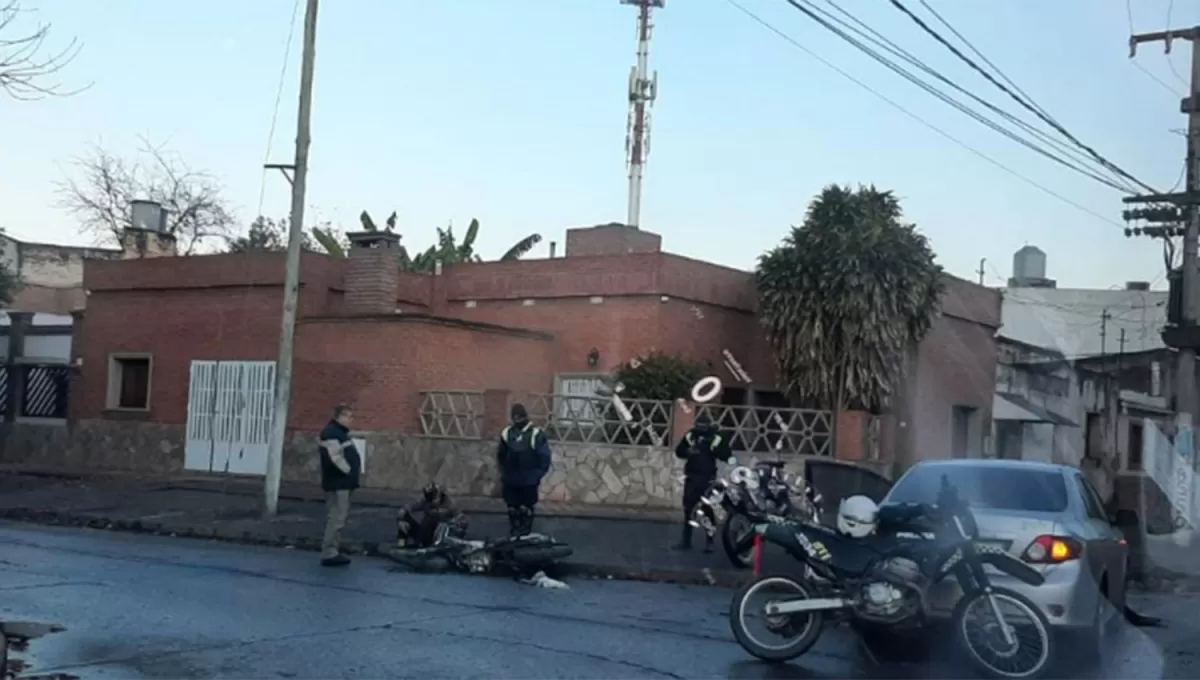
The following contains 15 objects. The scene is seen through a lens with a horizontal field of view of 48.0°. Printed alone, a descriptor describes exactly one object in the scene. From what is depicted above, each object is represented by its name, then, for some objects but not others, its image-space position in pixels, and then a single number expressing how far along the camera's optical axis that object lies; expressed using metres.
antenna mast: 46.75
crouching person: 15.00
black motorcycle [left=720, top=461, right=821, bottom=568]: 14.83
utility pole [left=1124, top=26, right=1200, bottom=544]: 24.48
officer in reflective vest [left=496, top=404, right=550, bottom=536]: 15.58
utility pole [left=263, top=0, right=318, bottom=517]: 19.23
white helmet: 9.65
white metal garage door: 25.45
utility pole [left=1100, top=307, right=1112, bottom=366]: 47.28
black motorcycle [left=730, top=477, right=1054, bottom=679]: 8.90
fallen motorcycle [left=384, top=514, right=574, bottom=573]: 13.93
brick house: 24.11
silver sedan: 9.43
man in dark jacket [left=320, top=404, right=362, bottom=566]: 14.70
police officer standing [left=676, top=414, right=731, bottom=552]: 16.36
